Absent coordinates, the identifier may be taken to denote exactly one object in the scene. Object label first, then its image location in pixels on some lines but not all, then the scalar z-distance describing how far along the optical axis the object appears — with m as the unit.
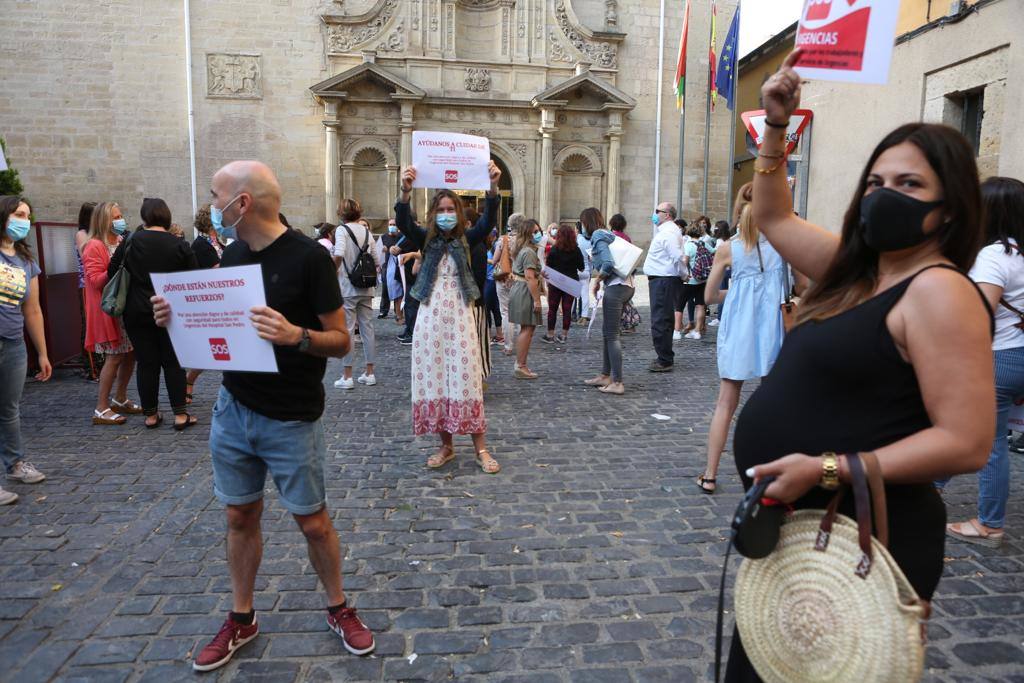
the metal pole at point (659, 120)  23.48
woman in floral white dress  5.22
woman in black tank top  1.50
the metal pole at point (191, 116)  20.97
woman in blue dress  4.75
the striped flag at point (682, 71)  21.15
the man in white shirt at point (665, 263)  9.59
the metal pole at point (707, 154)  20.58
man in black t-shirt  2.68
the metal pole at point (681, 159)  21.86
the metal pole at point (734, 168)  18.12
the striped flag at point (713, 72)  20.73
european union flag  18.70
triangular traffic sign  5.27
